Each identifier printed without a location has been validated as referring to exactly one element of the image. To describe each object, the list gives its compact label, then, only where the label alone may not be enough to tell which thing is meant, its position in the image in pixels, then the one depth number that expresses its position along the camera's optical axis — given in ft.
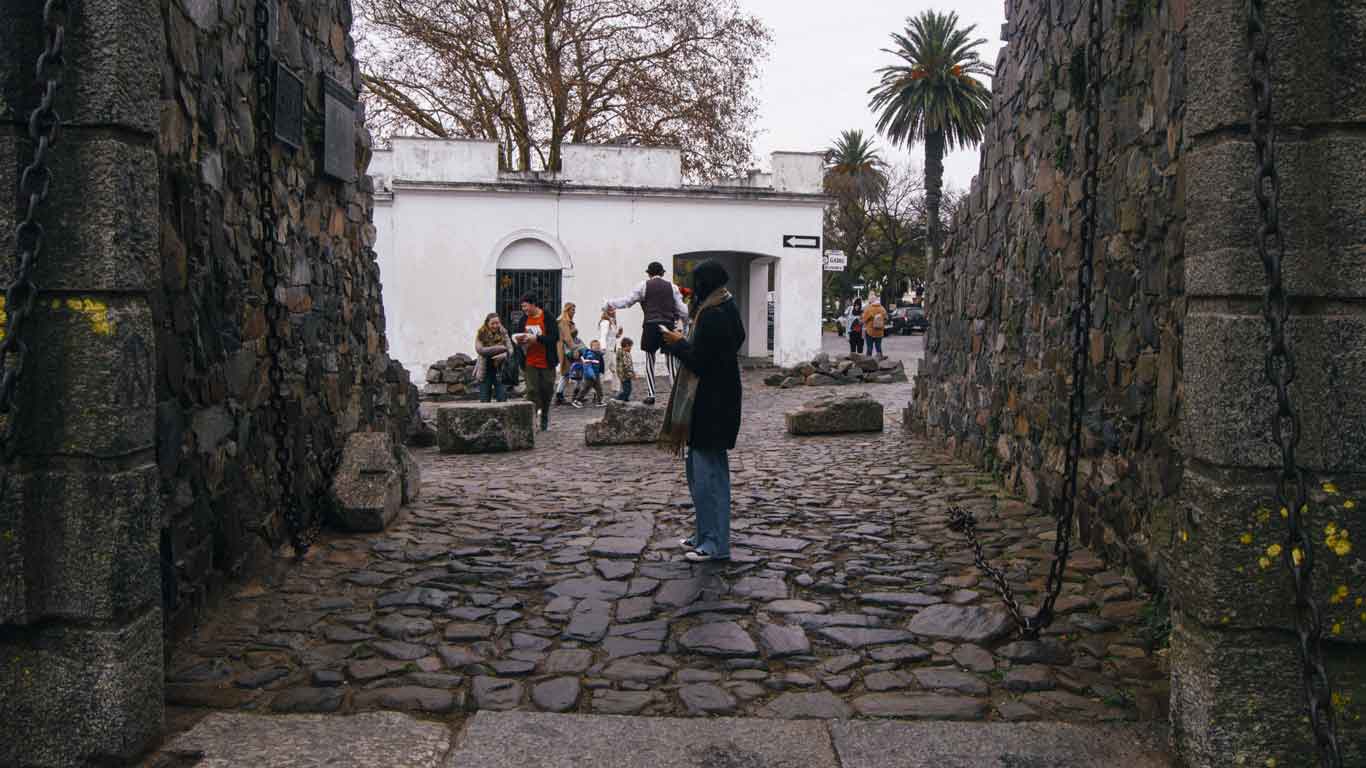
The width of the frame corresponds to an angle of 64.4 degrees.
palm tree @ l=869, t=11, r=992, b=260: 117.29
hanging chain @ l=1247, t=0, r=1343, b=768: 9.57
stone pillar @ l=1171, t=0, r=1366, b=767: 9.98
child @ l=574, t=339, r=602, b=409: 59.93
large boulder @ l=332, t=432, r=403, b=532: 21.88
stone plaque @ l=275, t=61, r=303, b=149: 19.77
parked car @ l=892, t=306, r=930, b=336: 155.12
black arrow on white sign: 80.12
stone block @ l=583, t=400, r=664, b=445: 41.04
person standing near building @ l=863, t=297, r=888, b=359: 81.10
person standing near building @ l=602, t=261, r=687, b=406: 43.09
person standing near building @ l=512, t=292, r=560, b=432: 45.98
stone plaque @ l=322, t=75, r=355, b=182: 23.43
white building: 74.28
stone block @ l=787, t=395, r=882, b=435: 41.98
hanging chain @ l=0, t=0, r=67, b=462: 10.25
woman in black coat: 20.01
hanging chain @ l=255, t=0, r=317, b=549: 17.92
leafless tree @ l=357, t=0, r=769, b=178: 83.66
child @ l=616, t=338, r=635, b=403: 54.54
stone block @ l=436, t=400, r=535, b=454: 39.04
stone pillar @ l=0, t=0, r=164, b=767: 10.68
